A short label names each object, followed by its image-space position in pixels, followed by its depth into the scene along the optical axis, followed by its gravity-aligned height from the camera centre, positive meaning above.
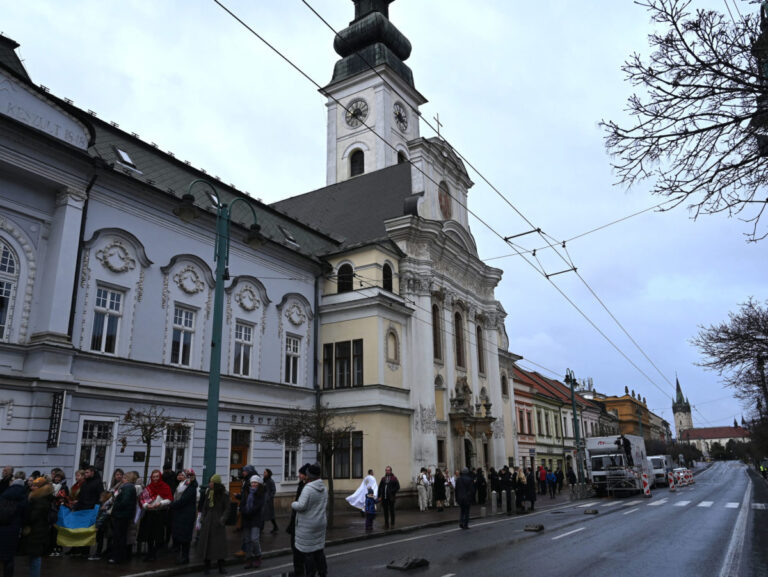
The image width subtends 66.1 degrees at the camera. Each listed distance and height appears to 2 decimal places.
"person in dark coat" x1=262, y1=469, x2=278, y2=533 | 14.09 -0.74
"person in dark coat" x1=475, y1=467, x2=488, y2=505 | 26.71 -1.27
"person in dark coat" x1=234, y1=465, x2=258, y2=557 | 11.43 -0.38
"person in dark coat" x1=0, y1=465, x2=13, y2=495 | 10.00 -0.15
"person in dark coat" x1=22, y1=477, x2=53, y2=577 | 8.09 -0.77
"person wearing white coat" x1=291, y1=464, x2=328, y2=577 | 7.46 -0.79
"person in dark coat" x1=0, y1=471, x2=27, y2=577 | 7.72 -0.64
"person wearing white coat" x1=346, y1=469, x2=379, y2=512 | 17.03 -0.87
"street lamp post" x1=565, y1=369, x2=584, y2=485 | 34.47 +4.54
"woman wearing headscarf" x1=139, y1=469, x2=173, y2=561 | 11.59 -0.87
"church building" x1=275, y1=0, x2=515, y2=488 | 27.20 +6.98
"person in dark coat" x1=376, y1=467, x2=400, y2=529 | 18.08 -0.91
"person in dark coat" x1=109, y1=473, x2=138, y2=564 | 11.13 -0.95
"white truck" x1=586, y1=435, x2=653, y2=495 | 31.30 -0.53
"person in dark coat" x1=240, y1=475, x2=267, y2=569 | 11.01 -0.99
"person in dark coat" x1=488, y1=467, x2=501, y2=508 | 25.52 -1.02
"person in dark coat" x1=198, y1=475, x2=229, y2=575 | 10.47 -1.05
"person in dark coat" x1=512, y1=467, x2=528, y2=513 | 23.06 -1.21
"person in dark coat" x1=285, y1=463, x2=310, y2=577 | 8.60 -1.27
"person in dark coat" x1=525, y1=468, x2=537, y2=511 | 23.80 -1.13
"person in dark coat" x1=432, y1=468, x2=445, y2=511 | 24.56 -1.16
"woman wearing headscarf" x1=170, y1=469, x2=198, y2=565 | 11.07 -0.90
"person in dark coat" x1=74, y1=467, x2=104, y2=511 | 11.53 -0.46
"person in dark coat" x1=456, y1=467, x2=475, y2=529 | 17.02 -0.98
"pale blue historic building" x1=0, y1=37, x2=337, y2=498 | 15.80 +5.09
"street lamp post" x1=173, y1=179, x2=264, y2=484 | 12.05 +3.48
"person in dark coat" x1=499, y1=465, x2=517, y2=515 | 22.21 -0.97
